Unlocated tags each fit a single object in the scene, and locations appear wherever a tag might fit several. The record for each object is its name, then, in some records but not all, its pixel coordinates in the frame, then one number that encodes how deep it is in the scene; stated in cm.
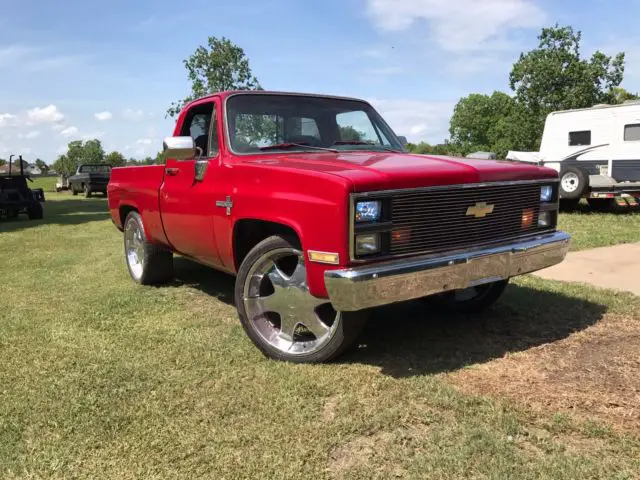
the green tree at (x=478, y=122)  7538
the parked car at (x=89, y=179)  2589
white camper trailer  1232
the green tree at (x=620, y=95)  3986
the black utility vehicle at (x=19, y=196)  1470
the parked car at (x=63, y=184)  3378
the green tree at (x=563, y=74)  3628
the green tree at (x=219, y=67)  2859
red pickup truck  308
